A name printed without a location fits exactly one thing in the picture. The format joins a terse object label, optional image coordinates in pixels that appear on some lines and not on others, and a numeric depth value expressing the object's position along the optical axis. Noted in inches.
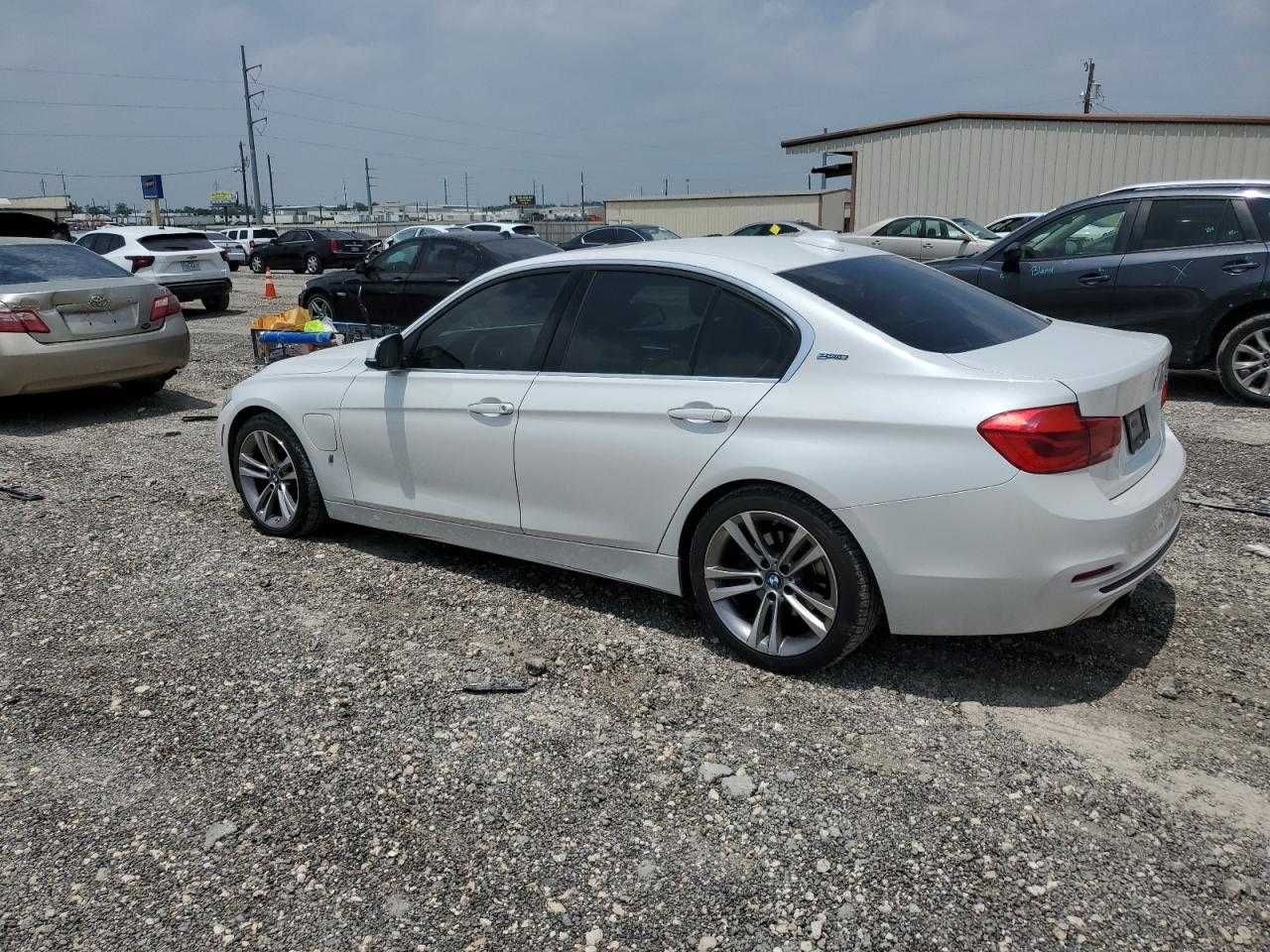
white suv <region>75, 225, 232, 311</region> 665.5
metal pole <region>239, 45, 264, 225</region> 2297.0
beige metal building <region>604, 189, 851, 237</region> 1612.9
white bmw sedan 129.9
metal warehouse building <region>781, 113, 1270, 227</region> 1053.8
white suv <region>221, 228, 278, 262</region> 1443.2
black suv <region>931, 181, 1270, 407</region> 322.3
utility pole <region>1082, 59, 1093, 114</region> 2391.7
